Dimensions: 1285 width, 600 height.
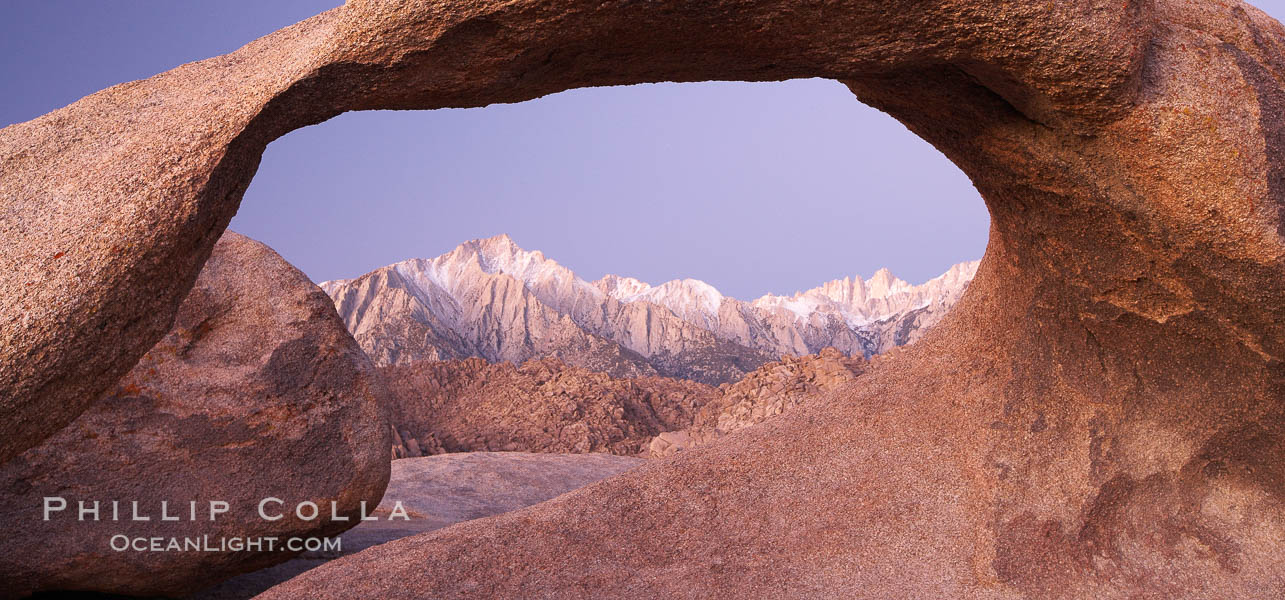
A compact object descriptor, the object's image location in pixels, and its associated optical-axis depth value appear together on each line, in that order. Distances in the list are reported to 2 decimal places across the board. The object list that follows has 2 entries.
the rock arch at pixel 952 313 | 2.70
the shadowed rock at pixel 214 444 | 4.30
